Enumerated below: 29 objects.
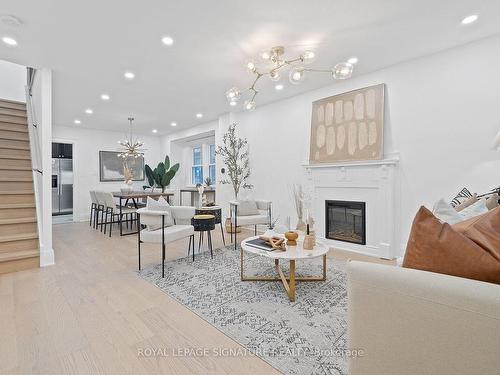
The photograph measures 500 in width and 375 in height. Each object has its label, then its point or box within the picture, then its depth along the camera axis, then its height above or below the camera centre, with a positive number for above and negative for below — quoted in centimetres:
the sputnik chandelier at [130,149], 597 +85
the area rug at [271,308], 157 -108
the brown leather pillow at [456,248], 85 -24
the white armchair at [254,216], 403 -56
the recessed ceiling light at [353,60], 312 +157
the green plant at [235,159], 530 +54
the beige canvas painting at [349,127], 350 +86
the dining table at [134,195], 508 -26
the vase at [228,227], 503 -91
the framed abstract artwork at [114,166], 721 +53
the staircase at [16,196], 309 -16
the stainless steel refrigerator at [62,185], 691 -2
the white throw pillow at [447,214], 144 -19
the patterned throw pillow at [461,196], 269 -16
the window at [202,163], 744 +63
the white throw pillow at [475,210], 167 -20
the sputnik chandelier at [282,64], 232 +112
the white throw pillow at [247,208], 430 -44
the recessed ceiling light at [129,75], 357 +160
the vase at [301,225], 274 -48
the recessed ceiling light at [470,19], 235 +158
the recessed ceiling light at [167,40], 266 +157
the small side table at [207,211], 434 -49
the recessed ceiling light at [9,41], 268 +159
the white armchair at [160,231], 285 -58
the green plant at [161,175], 695 +24
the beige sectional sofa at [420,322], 74 -47
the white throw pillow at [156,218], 290 -41
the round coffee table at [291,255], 221 -65
